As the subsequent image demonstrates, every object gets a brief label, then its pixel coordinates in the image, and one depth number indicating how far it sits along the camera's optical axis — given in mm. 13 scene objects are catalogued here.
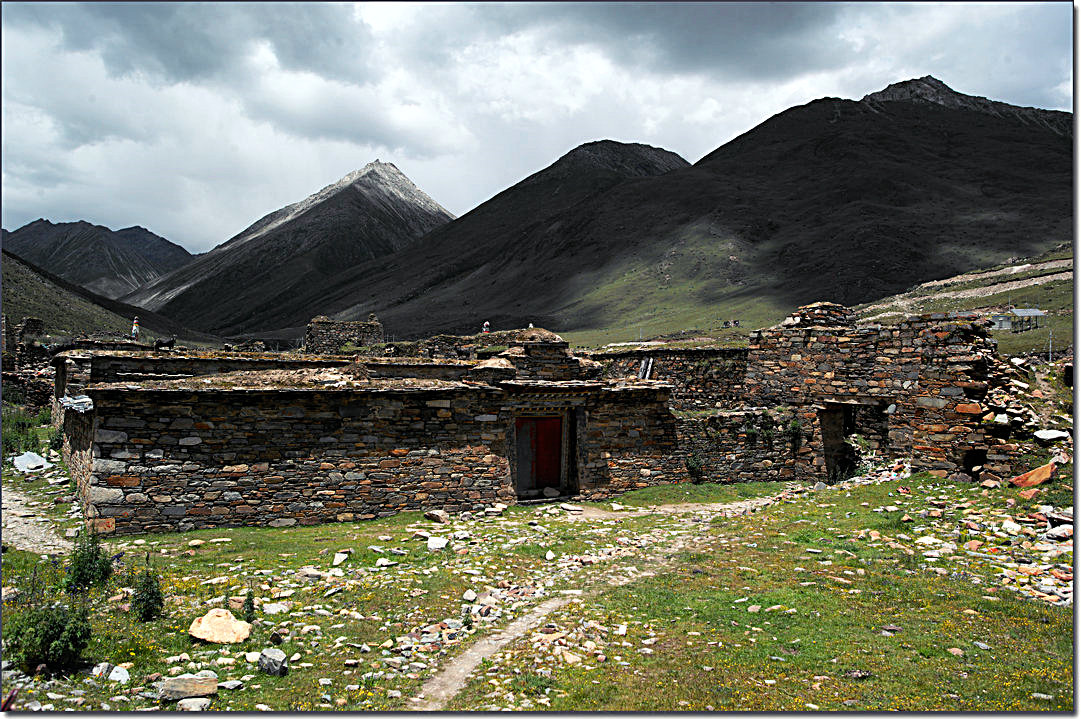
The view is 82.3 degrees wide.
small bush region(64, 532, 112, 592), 6637
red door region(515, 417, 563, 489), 14281
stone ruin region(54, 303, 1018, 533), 9867
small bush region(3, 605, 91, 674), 4957
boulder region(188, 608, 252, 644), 5938
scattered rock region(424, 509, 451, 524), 11116
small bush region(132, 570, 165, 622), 6172
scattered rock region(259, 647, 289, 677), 5457
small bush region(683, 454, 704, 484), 14633
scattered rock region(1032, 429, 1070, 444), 9498
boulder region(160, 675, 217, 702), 4984
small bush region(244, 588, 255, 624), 6430
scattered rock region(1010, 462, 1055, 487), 8938
